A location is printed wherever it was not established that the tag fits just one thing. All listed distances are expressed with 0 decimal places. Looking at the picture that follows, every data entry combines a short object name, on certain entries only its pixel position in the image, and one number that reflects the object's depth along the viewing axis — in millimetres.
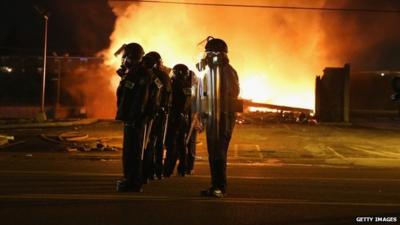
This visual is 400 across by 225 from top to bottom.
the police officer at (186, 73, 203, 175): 10016
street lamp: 30161
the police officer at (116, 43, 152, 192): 8107
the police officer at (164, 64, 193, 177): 10125
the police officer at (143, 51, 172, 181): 8648
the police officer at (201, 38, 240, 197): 7660
